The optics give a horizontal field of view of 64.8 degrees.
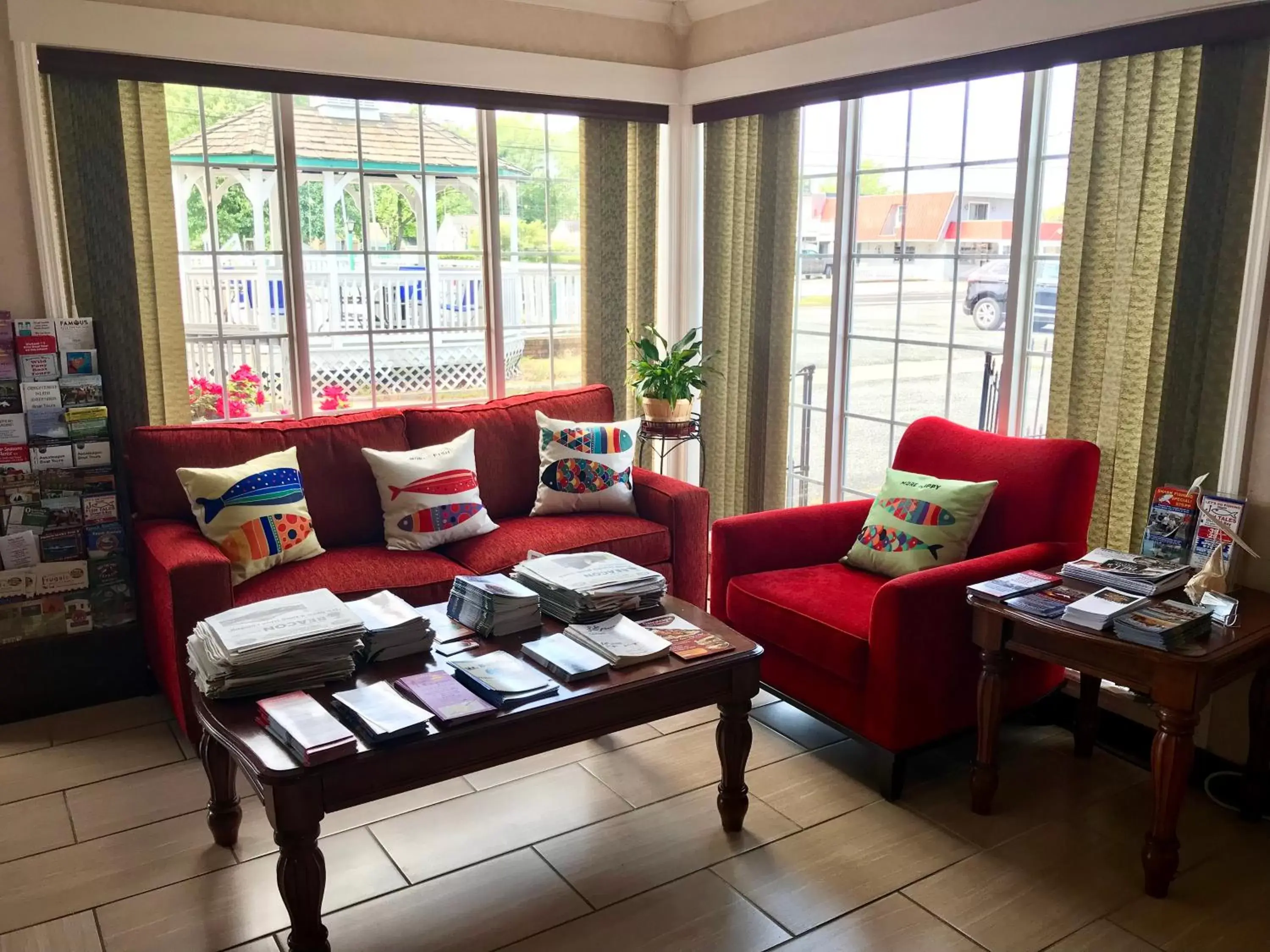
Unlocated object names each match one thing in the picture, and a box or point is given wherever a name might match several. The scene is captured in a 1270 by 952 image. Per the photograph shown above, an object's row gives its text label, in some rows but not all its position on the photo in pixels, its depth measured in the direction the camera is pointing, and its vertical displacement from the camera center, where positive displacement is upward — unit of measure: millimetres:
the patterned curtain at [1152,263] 2691 +61
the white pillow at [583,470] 3803 -702
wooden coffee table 1932 -970
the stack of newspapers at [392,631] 2344 -815
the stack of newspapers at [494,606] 2520 -814
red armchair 2713 -925
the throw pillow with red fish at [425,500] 3461 -749
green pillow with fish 3059 -739
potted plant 4207 -407
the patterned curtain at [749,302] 4223 -81
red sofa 2959 -813
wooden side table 2281 -923
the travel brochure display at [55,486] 3164 -654
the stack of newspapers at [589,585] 2584 -786
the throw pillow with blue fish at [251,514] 3102 -721
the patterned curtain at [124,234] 3309 +155
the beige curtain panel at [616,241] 4457 +186
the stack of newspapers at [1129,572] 2541 -738
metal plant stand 4215 -633
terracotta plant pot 4230 -533
